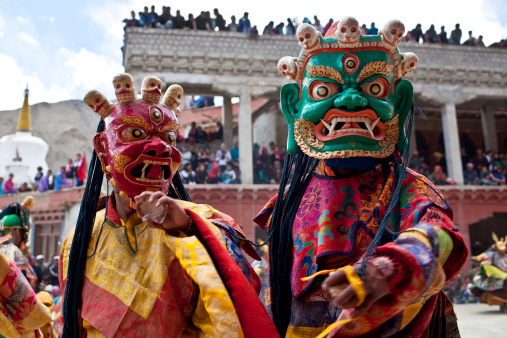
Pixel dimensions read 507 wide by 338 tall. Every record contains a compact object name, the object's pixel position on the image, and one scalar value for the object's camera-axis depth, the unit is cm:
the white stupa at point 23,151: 2266
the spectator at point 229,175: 1447
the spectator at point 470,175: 1611
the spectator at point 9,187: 1678
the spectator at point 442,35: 1668
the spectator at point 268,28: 1584
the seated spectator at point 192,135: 1617
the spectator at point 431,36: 1655
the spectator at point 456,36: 1702
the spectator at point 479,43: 1686
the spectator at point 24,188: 1680
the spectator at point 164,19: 1490
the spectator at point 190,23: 1510
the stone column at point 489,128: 1803
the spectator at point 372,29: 1279
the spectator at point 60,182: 1530
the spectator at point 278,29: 1593
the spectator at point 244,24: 1558
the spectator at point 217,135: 1685
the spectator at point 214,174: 1446
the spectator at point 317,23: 1558
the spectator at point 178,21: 1502
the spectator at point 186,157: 1461
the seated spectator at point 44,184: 1581
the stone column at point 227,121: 1667
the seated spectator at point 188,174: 1422
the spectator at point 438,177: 1566
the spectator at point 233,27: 1546
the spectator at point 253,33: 1506
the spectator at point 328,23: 1583
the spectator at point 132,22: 1470
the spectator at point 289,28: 1596
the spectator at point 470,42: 1697
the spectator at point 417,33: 1672
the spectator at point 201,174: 1439
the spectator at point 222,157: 1496
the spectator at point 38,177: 1711
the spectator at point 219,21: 1545
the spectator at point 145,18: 1495
